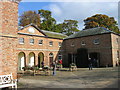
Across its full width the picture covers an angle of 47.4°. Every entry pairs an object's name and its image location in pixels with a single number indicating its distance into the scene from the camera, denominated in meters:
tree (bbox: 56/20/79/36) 50.54
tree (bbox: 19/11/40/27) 42.16
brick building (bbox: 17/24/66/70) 24.72
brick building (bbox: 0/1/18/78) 9.00
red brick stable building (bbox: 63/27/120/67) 25.52
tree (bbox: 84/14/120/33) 43.57
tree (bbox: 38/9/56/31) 46.47
